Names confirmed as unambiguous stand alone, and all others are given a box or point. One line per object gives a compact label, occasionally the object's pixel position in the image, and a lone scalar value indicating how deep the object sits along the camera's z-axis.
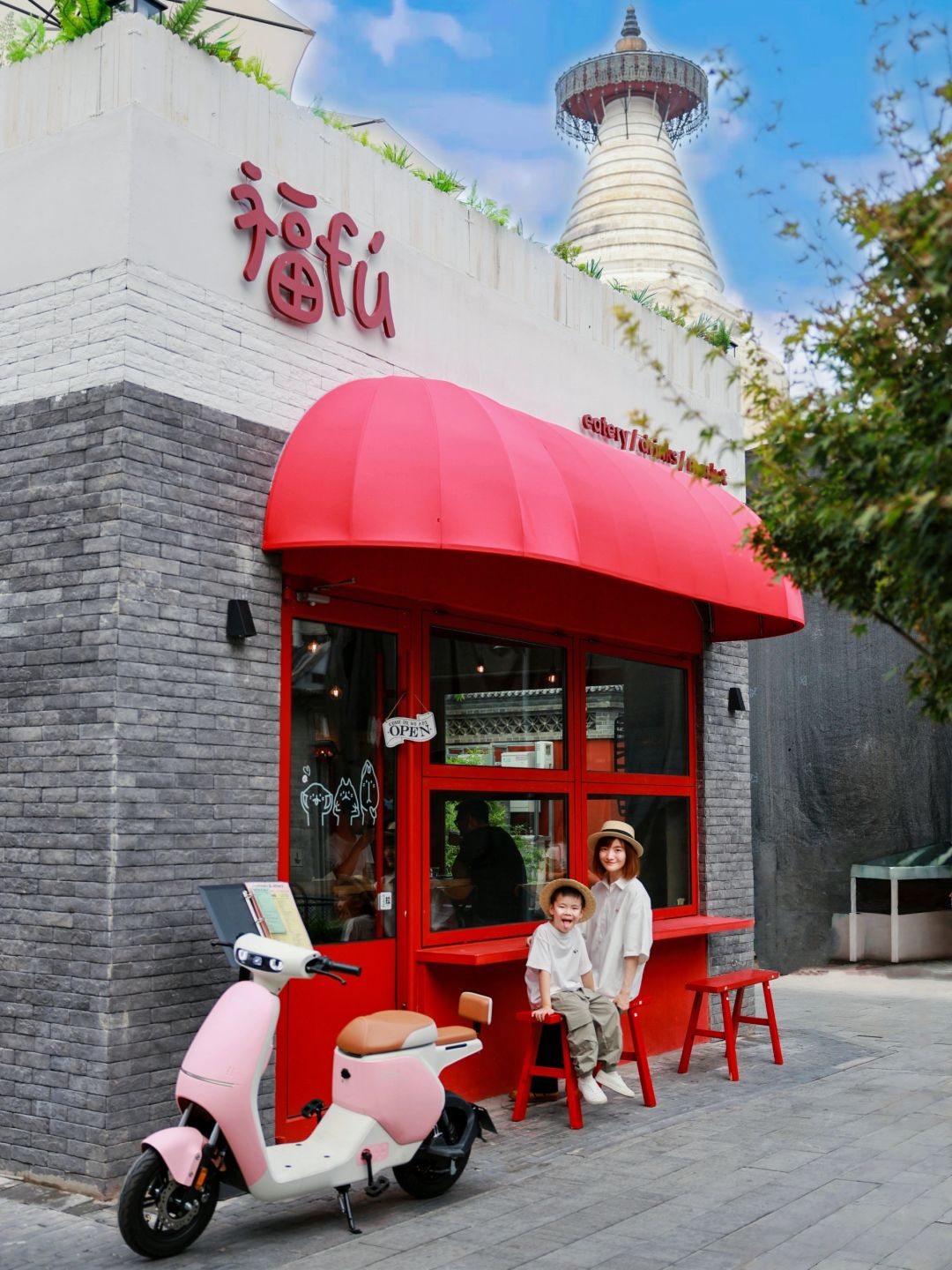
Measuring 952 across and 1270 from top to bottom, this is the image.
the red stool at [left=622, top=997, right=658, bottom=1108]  8.02
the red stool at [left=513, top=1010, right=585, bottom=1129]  7.54
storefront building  6.21
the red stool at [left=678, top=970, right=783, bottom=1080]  8.86
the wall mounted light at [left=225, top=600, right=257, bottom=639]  6.66
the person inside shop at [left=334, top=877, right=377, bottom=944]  7.42
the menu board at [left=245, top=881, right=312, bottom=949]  6.20
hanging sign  7.75
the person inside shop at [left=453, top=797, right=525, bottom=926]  8.31
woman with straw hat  8.37
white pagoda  29.72
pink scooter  5.24
